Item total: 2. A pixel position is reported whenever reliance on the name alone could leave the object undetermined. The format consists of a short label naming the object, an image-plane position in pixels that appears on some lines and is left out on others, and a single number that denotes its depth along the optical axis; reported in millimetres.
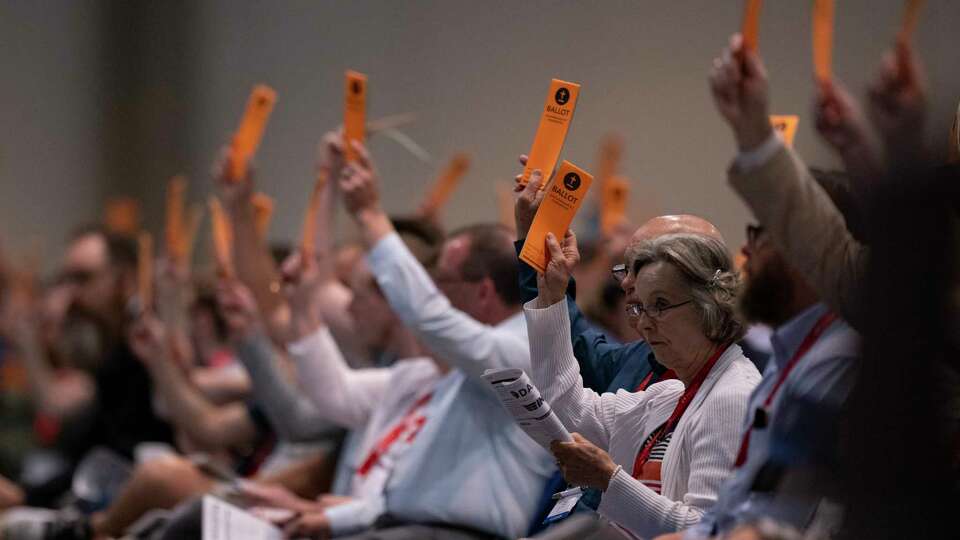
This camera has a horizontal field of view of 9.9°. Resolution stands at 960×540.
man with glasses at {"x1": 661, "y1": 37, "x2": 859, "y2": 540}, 8334
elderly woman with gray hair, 8569
